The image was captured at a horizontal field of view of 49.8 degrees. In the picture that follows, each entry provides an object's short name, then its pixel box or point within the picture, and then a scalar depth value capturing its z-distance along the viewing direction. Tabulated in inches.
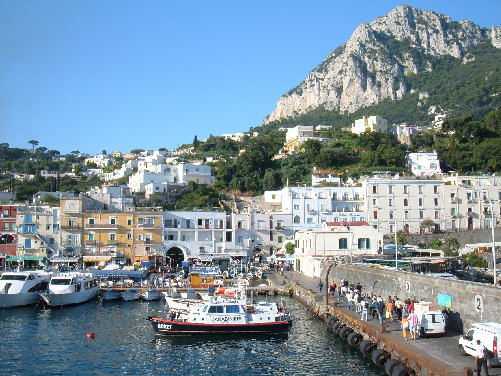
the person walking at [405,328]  920.6
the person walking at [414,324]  915.4
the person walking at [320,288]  1604.3
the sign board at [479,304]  862.4
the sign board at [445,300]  972.6
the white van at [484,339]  700.0
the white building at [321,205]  2780.5
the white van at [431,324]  915.4
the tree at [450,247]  2143.2
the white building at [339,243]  2160.4
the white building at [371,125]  4611.2
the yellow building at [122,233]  2549.2
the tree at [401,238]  2529.5
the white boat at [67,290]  1684.3
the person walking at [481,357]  672.9
